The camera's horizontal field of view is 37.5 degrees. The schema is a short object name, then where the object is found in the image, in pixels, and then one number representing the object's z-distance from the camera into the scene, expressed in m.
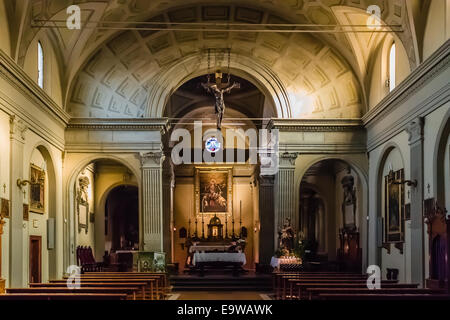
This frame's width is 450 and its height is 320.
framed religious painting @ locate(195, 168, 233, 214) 33.22
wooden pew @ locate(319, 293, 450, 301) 10.16
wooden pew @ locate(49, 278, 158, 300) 14.01
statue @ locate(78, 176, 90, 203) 23.98
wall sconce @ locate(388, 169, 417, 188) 15.97
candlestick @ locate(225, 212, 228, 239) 31.70
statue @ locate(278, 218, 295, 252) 20.38
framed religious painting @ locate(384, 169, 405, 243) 17.59
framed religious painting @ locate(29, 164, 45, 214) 17.59
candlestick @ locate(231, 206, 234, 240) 32.42
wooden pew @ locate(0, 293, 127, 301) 10.19
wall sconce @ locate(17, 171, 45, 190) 15.91
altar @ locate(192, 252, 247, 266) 24.02
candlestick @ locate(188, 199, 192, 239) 32.53
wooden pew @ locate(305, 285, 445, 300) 11.50
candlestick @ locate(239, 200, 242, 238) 32.76
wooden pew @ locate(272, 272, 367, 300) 16.20
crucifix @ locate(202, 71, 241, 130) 19.59
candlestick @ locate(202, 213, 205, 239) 31.90
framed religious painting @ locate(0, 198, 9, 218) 14.68
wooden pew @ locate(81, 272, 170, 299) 15.76
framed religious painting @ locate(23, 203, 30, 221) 16.53
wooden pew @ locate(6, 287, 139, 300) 11.80
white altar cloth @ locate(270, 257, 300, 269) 19.89
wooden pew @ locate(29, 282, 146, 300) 13.14
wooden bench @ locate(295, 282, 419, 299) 12.81
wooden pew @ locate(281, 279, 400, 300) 12.93
